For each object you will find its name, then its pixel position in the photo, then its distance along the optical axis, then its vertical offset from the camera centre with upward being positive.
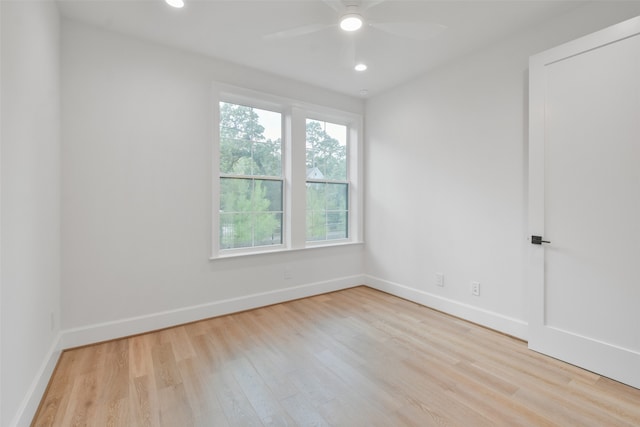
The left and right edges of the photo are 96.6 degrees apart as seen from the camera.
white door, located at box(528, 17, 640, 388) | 1.89 +0.07
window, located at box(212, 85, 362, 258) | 3.16 +0.45
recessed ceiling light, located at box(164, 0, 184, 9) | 2.07 +1.53
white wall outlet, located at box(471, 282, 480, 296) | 2.86 -0.78
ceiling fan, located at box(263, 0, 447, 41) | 1.90 +1.30
